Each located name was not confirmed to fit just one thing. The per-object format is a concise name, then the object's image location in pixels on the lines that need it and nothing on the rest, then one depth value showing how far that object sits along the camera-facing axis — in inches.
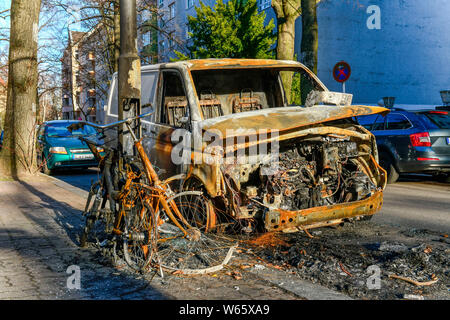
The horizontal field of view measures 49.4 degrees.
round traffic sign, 576.7
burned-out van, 203.5
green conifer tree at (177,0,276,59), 876.6
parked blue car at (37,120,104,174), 620.7
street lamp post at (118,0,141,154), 223.5
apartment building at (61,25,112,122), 1229.8
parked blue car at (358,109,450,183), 429.4
